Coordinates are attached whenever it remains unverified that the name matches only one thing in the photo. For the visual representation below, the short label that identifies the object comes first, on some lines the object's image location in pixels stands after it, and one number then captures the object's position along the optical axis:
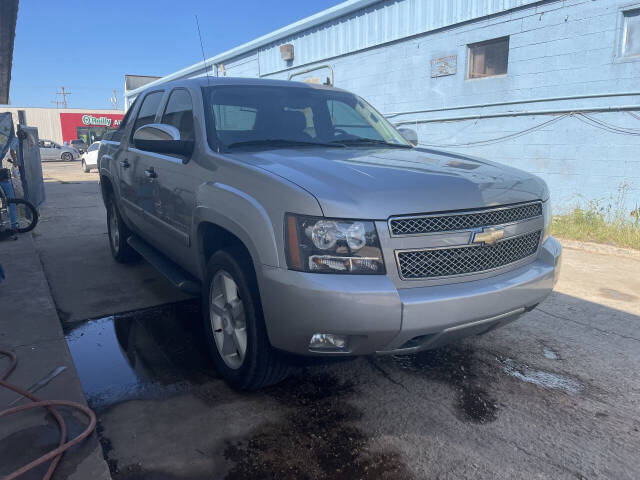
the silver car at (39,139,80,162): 36.31
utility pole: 86.50
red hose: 2.14
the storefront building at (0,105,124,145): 48.28
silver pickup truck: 2.30
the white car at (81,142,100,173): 23.22
